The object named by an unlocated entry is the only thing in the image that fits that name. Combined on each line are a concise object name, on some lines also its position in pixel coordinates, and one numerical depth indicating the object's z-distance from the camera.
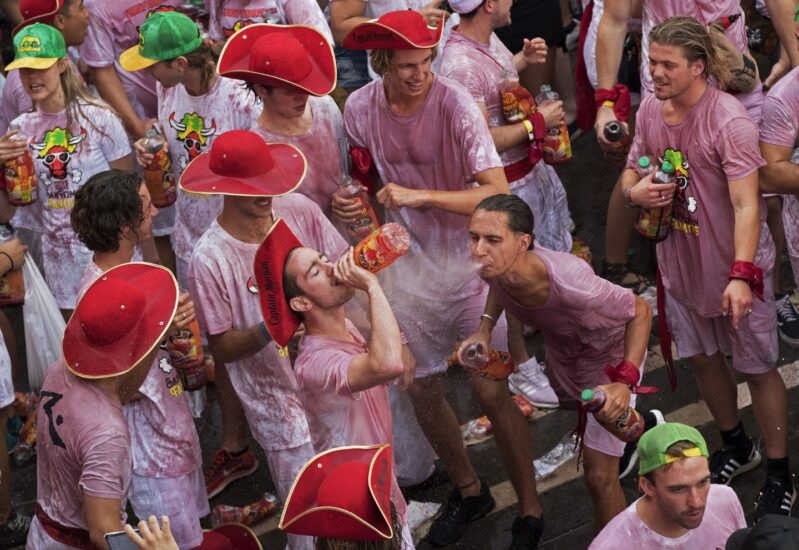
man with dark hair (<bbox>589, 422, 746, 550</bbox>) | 4.84
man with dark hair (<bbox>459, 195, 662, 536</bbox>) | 5.81
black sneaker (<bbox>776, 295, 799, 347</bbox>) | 7.63
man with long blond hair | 6.20
